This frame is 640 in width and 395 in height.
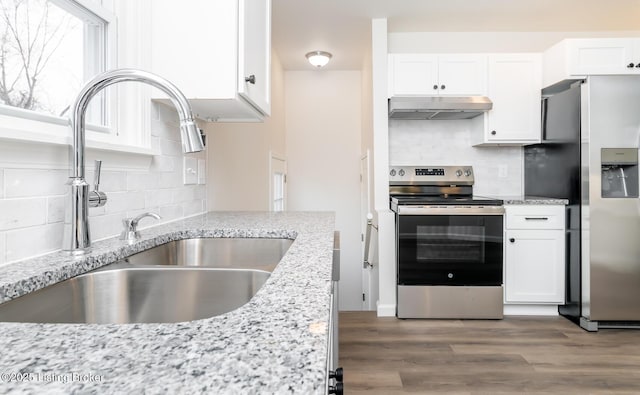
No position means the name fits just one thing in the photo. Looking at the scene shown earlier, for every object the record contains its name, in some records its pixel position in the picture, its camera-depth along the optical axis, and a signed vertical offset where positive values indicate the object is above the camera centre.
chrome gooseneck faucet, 0.88 +0.14
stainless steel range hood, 3.10 +0.76
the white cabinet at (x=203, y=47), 1.43 +0.56
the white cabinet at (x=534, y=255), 2.93 -0.43
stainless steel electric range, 2.88 -0.44
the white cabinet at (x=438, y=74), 3.18 +1.02
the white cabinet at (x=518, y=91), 3.19 +0.88
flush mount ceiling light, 4.00 +1.47
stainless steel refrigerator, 2.67 +0.01
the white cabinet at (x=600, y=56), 2.86 +1.05
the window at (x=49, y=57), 0.97 +0.41
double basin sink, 0.87 -0.22
